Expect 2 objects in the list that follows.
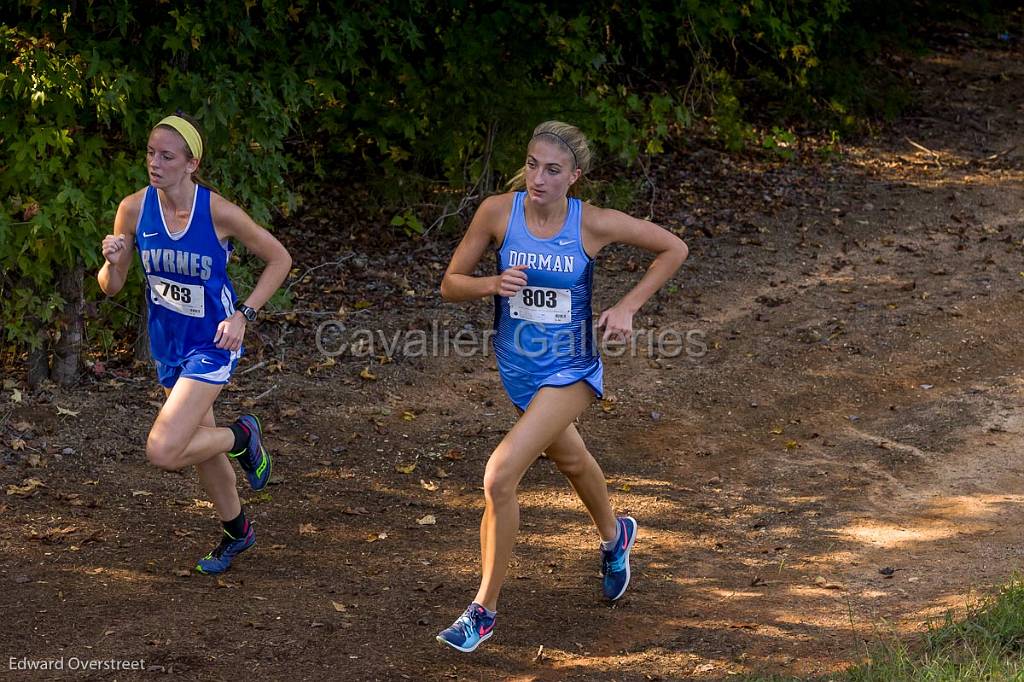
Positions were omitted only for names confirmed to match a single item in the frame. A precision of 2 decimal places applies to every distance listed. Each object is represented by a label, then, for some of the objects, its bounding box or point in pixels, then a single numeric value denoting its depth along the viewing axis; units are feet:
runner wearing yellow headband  32.04
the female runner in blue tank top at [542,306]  30.58
